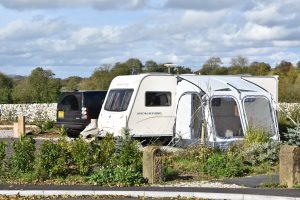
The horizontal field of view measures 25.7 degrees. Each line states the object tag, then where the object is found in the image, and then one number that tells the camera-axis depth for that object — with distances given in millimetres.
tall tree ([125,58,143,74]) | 46769
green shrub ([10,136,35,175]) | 14827
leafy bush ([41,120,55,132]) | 29594
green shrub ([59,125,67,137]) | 15703
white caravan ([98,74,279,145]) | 19861
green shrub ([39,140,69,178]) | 14656
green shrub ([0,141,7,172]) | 14931
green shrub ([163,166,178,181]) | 14338
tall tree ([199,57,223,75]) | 51056
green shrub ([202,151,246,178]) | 15071
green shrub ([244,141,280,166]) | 16797
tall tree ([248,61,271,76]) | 50231
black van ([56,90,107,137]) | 24078
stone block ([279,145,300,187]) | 13492
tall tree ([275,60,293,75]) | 53362
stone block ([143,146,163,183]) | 13898
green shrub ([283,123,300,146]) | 16625
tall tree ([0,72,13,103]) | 43406
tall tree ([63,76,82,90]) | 45906
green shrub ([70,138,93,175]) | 14883
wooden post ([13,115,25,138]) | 27688
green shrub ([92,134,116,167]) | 15227
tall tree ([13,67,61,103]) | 41812
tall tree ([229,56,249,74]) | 50531
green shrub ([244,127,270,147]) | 18142
